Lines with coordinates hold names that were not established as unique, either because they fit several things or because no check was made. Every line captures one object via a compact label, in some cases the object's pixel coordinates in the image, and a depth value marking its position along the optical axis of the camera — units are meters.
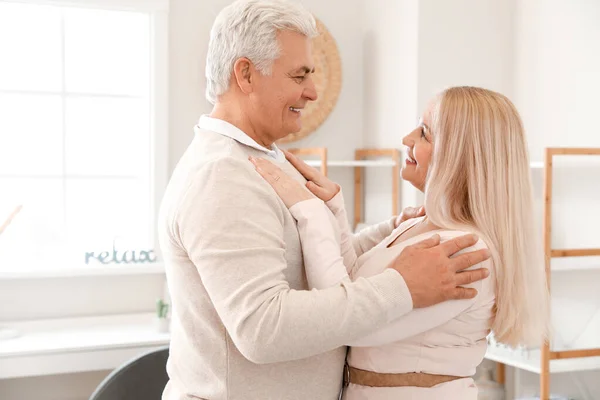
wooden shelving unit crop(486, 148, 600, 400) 2.96
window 3.66
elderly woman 1.52
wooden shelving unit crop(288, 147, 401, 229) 3.72
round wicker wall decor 3.98
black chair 2.66
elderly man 1.32
